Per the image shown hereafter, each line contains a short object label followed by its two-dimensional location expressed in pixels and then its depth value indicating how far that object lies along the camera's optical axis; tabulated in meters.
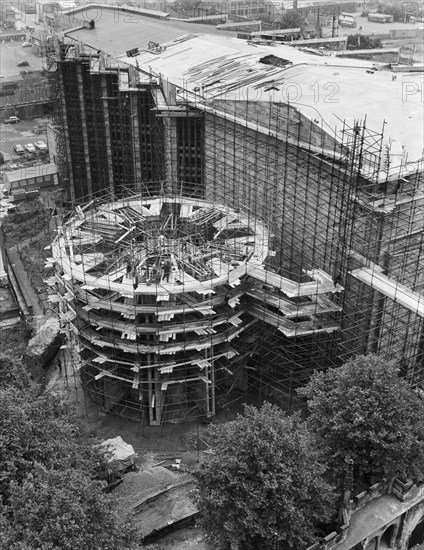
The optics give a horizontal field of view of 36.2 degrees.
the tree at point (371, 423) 38.97
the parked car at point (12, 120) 138.25
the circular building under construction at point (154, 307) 50.28
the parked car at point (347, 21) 180.12
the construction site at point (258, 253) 49.53
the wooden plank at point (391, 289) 44.41
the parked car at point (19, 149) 120.00
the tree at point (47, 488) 31.77
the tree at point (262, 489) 34.62
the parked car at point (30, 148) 120.44
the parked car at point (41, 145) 120.69
